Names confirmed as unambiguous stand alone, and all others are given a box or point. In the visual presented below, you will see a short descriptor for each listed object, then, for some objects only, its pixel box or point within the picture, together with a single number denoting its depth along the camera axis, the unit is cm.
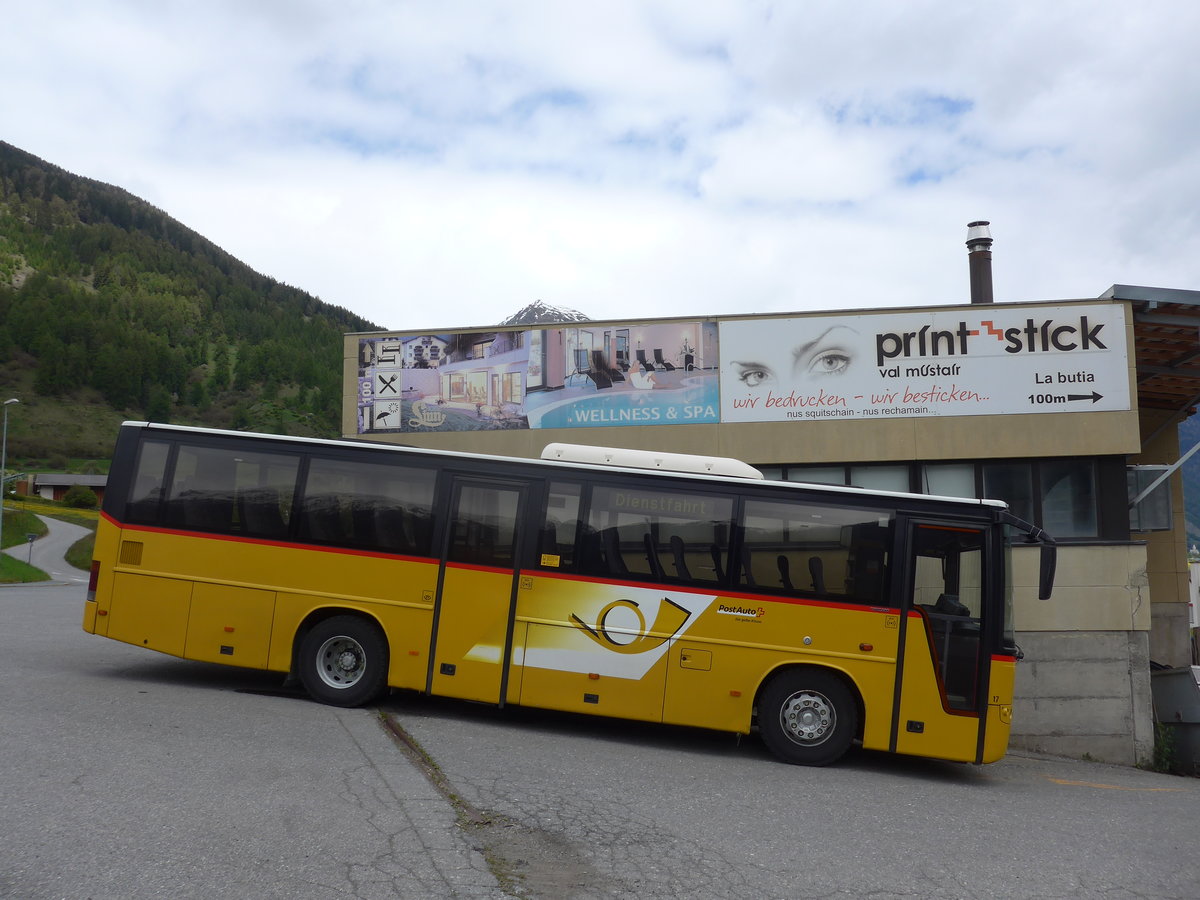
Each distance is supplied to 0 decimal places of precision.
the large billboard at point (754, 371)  1623
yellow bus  988
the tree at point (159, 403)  13588
